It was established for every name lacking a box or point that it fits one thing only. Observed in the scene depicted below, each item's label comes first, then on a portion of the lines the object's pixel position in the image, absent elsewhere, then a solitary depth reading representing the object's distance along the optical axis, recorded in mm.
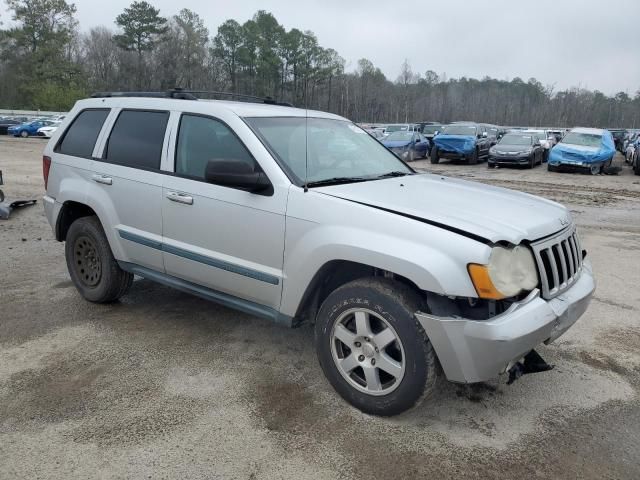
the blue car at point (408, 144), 23609
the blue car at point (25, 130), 36619
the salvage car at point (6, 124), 38625
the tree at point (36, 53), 62125
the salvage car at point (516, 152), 20312
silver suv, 2783
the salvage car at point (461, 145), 21734
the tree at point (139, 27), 64375
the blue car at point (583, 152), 18500
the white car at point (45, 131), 35719
